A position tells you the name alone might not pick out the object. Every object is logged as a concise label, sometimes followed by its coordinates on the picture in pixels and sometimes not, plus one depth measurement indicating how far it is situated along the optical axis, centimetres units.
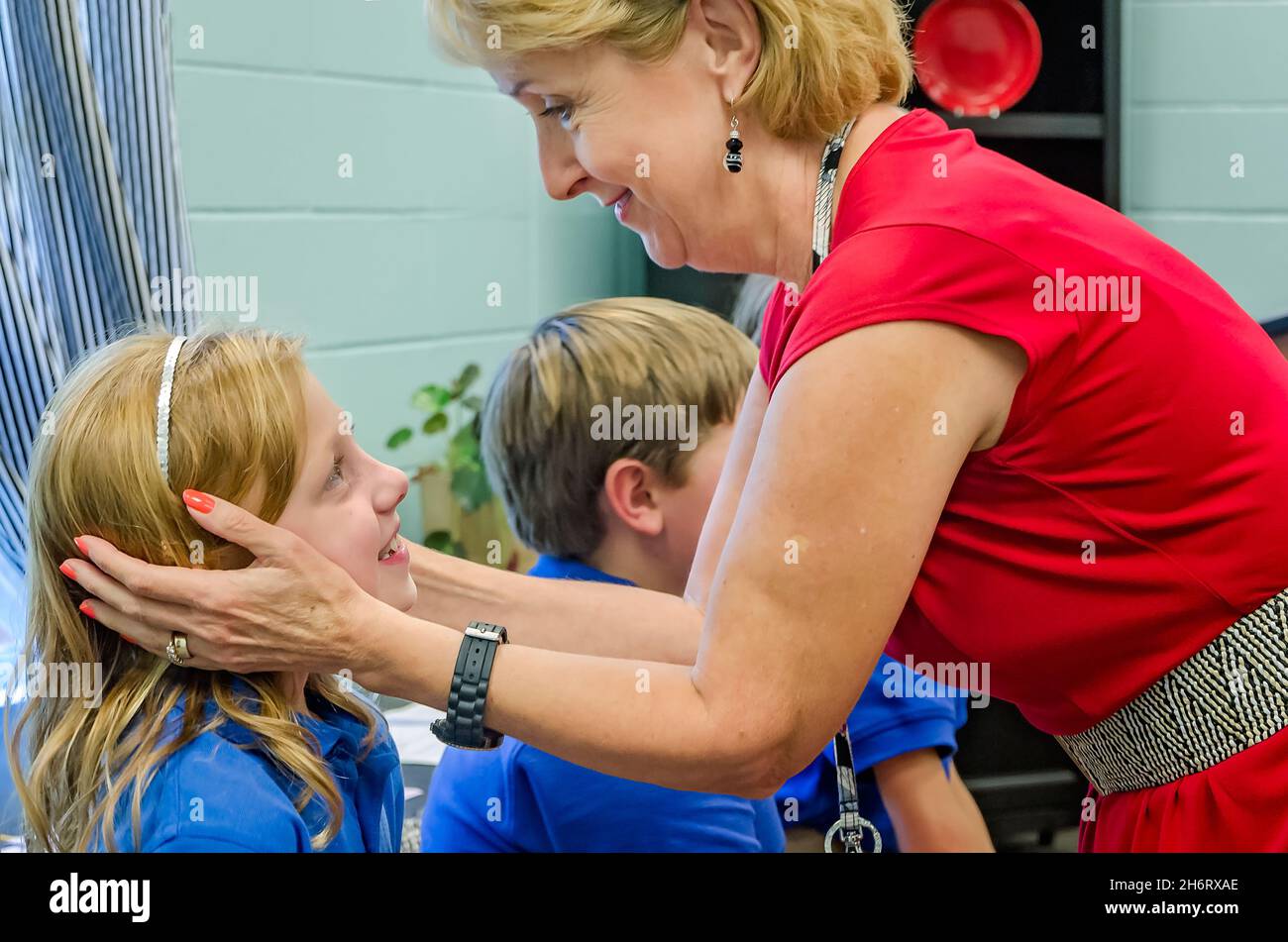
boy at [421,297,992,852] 143
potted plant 244
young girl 101
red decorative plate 231
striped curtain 148
